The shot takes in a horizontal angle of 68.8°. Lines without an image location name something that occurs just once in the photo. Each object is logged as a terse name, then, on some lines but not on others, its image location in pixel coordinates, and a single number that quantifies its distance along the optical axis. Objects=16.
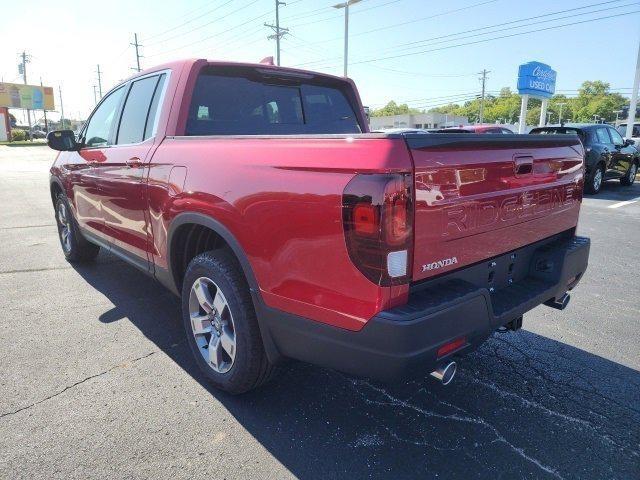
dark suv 11.55
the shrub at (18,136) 53.41
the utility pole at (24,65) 83.25
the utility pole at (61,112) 78.24
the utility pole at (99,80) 93.19
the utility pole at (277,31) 37.66
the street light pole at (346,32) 22.51
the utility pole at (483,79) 99.19
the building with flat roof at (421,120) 99.81
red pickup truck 1.83
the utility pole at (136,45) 63.55
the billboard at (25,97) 71.50
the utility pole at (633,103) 18.73
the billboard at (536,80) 24.08
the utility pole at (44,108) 70.64
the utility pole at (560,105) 116.71
